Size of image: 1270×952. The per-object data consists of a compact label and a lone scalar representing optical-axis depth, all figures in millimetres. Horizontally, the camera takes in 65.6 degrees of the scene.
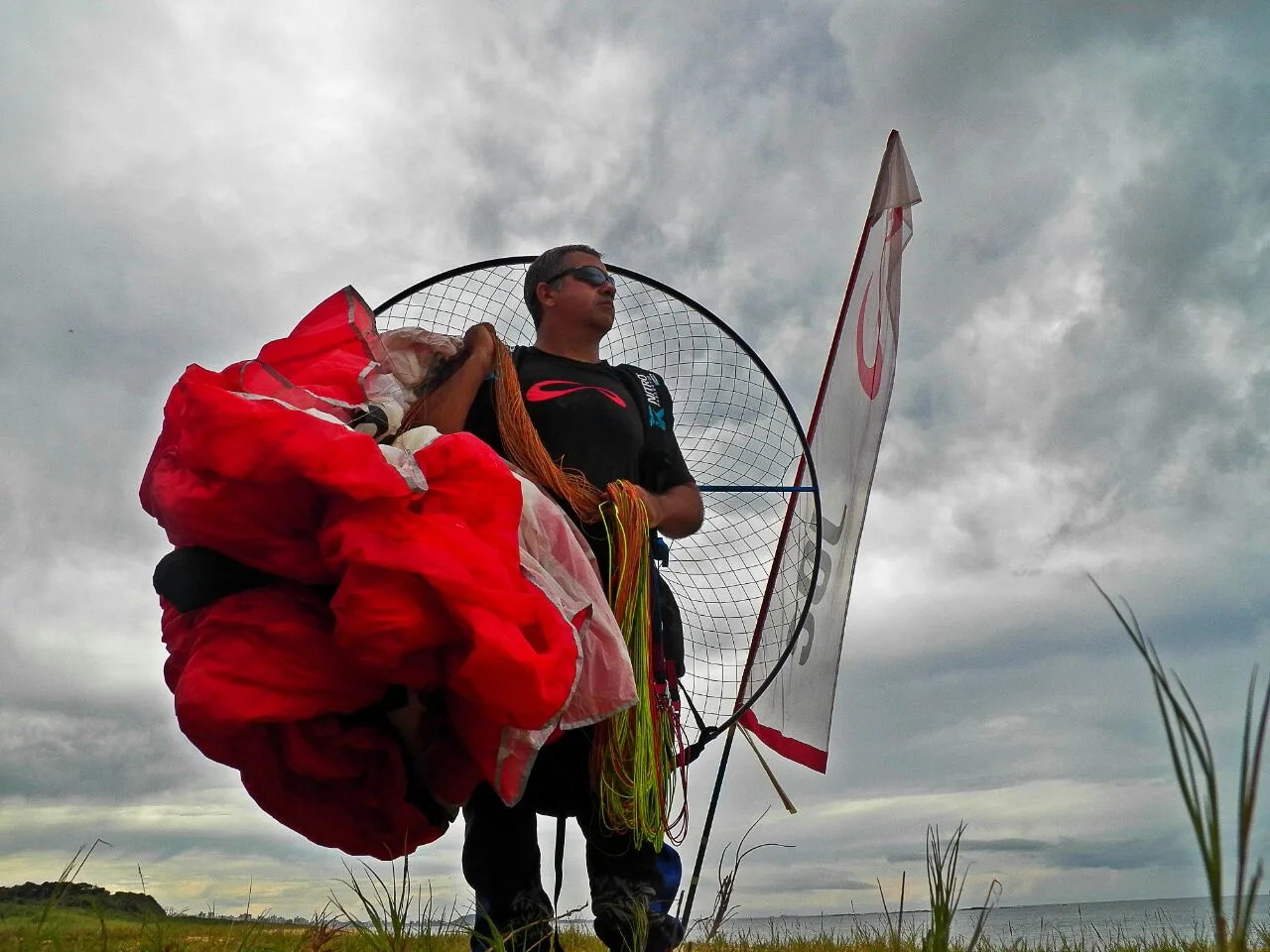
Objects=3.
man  3053
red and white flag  5359
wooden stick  3895
